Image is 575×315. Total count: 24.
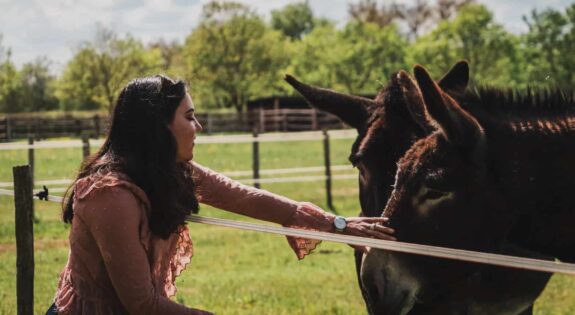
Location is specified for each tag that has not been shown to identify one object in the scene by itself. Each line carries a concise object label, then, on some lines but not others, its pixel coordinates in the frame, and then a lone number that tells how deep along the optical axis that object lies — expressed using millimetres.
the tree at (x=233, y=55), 66062
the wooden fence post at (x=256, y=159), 16516
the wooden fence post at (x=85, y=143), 14409
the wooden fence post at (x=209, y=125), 45256
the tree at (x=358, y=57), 62938
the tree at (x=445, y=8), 72000
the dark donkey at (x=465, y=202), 3379
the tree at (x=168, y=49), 83588
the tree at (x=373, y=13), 80562
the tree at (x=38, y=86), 62603
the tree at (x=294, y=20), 120688
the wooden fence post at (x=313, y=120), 46806
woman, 2840
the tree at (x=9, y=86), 44109
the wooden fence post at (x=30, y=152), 14599
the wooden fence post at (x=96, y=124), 32369
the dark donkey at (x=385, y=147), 4211
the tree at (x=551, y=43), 47906
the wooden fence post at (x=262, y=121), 49062
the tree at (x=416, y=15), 75619
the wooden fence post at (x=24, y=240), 4746
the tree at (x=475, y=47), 52562
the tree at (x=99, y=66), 36816
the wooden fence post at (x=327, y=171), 16497
